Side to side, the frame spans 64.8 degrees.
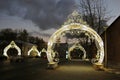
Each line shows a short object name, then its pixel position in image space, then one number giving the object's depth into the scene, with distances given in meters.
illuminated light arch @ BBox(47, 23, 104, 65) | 12.93
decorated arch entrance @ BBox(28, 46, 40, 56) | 41.90
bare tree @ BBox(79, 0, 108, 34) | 20.94
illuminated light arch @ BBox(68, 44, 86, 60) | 29.70
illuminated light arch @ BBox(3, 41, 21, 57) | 27.29
